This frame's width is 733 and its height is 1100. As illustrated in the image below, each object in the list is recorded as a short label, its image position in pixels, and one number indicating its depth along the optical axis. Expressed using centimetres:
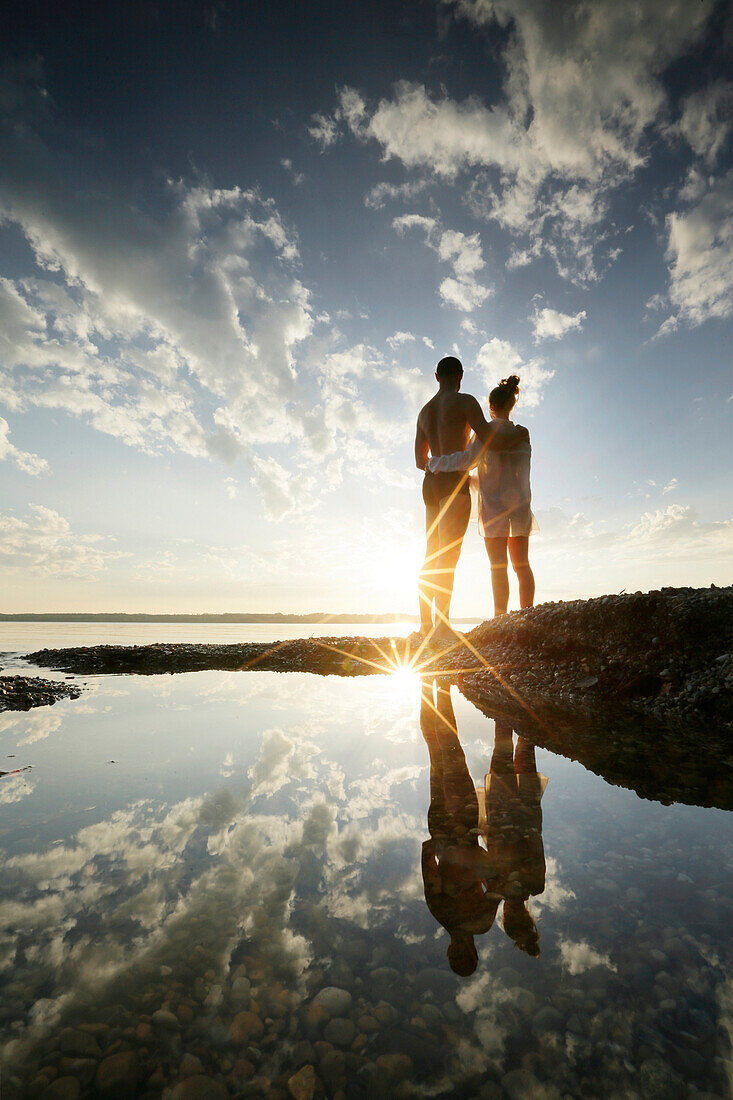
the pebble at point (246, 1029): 32
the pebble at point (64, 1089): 28
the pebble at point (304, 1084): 29
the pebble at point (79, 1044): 31
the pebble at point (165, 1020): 33
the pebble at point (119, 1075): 29
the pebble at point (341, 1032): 32
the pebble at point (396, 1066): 30
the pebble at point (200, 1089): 29
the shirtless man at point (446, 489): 292
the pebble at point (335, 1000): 35
